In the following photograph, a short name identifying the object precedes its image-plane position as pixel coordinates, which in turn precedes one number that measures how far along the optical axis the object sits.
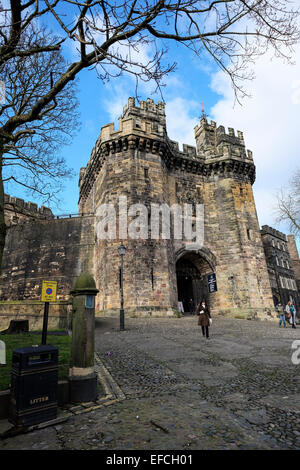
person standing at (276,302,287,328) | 14.39
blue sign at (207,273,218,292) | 18.42
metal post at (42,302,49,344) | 5.24
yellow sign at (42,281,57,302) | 5.77
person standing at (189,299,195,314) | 19.63
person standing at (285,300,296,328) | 13.76
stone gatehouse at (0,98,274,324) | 15.23
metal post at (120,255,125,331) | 10.46
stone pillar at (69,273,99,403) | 3.61
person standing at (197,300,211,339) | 8.83
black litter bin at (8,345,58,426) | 2.91
